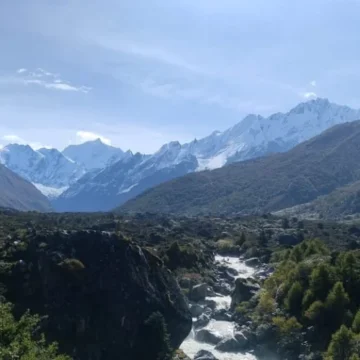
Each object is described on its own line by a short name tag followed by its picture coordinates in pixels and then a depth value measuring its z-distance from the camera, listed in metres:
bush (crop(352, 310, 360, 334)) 55.81
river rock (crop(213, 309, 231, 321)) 72.50
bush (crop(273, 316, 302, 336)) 62.00
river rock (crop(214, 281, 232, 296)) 87.25
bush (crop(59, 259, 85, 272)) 51.75
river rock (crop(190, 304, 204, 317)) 73.12
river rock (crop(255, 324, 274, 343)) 63.38
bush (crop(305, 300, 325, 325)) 61.72
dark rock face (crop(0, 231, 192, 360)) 48.34
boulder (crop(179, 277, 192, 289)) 82.56
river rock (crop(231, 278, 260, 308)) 77.69
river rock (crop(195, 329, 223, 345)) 64.07
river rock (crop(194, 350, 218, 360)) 56.97
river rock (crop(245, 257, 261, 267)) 111.95
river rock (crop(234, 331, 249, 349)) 63.33
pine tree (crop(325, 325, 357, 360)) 51.18
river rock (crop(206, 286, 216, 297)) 83.29
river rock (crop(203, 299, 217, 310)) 77.44
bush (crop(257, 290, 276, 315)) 68.50
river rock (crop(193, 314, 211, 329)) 69.31
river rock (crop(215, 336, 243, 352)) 62.36
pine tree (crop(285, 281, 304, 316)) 67.62
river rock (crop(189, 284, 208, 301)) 79.88
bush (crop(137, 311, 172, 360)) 49.41
